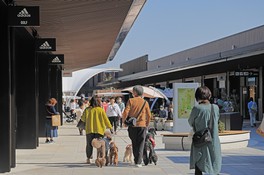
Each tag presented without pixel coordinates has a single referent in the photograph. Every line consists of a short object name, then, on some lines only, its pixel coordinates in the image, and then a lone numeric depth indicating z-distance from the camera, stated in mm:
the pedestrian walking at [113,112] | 23953
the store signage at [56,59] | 21752
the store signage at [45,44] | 16547
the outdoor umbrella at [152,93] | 30438
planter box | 15898
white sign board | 17750
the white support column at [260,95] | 34906
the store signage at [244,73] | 37500
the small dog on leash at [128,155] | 12734
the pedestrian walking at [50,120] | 18984
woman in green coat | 8008
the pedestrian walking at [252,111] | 29203
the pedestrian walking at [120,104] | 29569
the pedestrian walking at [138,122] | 11742
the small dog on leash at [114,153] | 12406
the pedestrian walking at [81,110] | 26533
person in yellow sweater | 12430
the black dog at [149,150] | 12250
